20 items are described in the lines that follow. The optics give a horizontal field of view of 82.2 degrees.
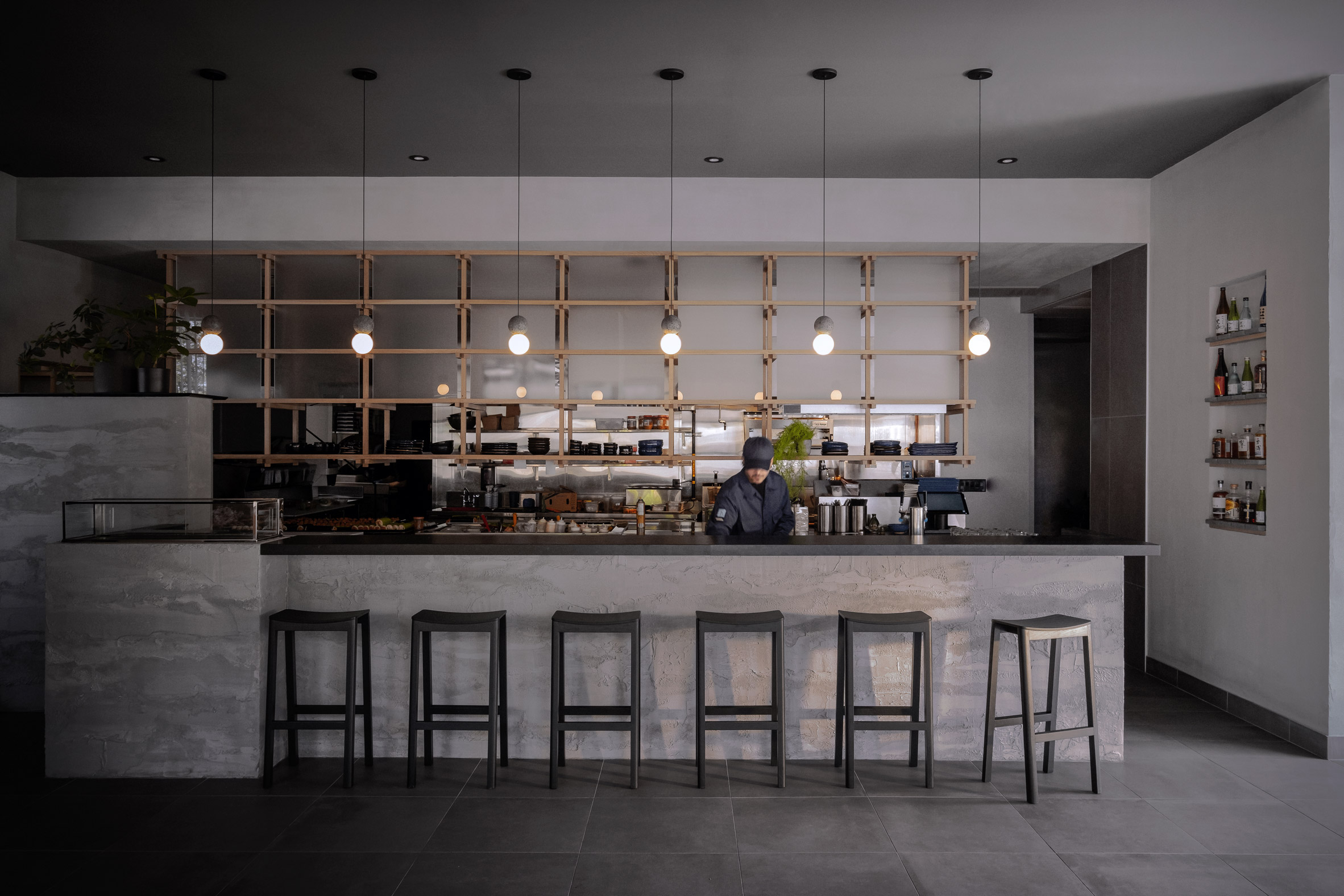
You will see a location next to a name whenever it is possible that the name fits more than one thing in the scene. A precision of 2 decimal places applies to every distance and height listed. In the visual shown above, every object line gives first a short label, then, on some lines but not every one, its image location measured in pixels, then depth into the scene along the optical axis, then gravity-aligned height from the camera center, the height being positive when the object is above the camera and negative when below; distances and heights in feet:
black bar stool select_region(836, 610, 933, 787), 11.96 -3.63
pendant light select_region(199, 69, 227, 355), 17.03 +2.31
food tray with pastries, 21.75 -2.36
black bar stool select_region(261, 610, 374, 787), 12.07 -3.85
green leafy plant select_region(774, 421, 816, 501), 21.90 -0.15
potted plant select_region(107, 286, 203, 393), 16.57 +2.26
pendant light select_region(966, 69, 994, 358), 16.59 +2.52
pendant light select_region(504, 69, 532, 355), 16.70 +2.36
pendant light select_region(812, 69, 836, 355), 17.52 +2.44
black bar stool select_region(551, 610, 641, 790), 11.98 -3.34
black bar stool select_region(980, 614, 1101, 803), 11.54 -3.73
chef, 16.39 -1.17
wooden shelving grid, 20.92 +2.51
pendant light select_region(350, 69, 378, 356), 17.19 +2.50
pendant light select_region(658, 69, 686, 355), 16.87 +2.52
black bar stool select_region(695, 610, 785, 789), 11.93 -3.51
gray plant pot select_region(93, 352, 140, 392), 16.49 +1.39
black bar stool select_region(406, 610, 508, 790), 11.95 -3.98
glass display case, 13.00 -1.35
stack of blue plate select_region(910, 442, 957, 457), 21.22 -0.14
